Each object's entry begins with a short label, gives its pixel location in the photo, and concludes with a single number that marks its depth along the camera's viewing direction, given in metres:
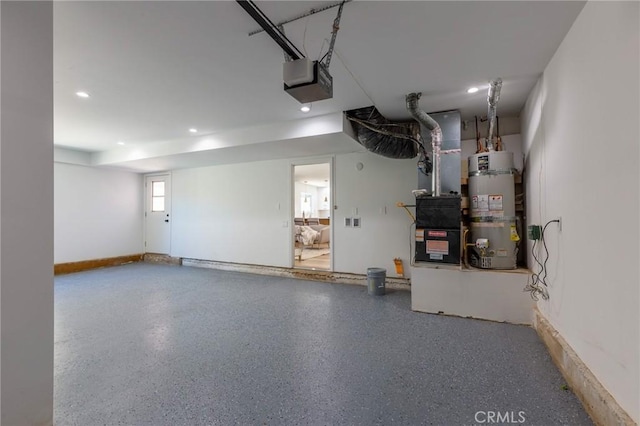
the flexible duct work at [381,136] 3.61
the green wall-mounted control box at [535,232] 2.51
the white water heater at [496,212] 3.03
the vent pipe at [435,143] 3.24
